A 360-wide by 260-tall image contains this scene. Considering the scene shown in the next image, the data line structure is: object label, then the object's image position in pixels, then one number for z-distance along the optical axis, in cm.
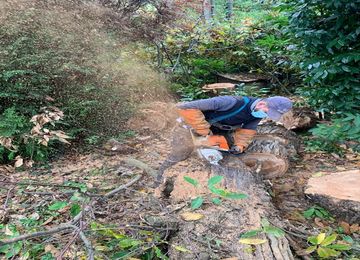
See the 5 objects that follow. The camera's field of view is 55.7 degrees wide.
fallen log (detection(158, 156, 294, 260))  230
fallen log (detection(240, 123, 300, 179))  401
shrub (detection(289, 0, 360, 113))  426
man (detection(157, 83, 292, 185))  345
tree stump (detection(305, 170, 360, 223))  312
